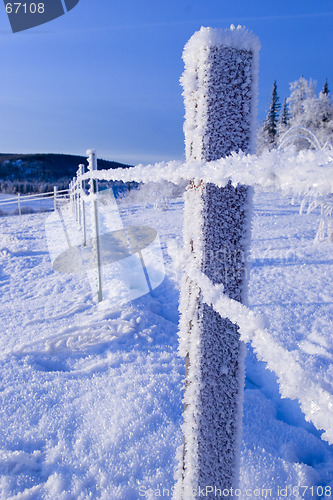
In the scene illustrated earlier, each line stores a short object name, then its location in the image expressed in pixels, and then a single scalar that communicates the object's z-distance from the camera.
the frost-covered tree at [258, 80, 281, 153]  34.93
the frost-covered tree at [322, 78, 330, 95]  31.56
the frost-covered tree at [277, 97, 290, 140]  33.94
